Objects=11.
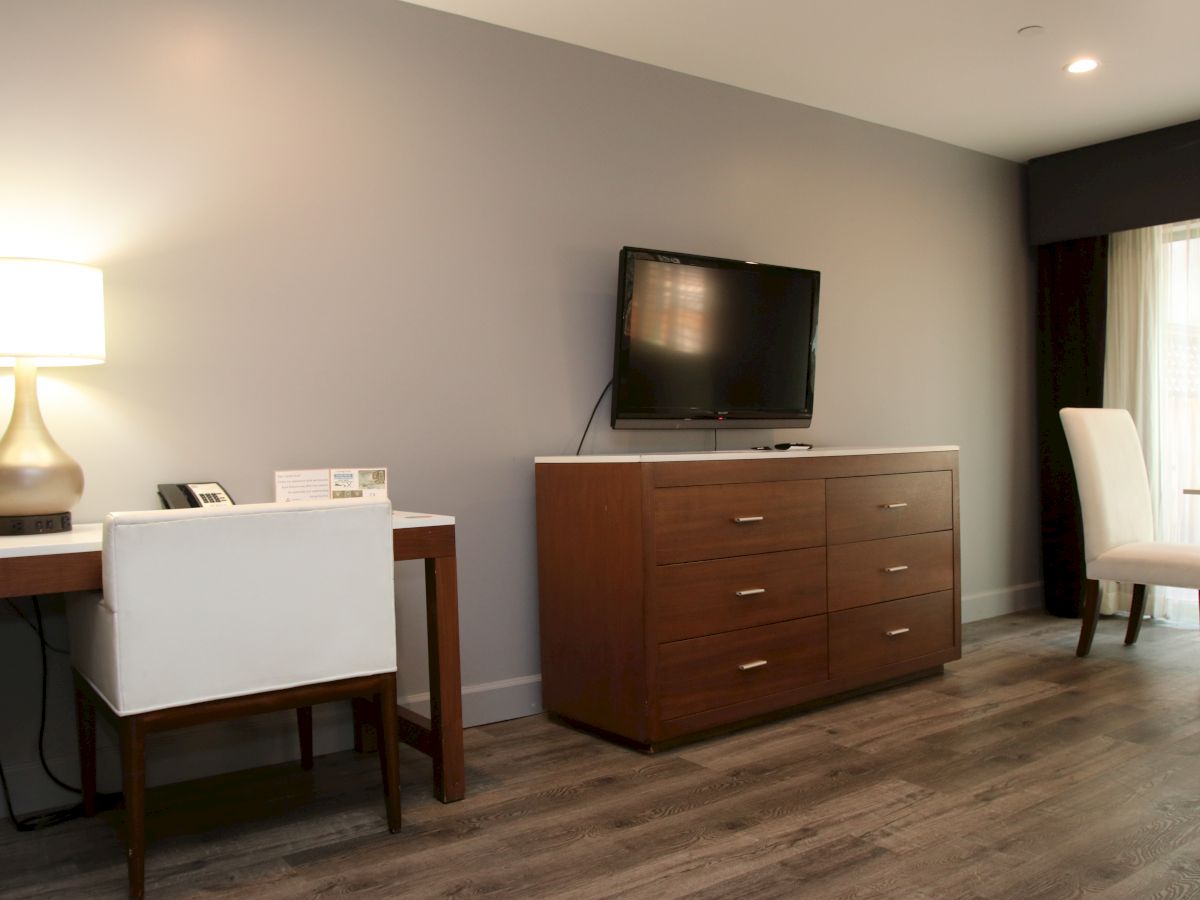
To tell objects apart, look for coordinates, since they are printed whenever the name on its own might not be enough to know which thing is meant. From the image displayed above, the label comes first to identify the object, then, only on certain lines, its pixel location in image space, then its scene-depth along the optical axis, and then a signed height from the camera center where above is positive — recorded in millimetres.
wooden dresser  2867 -536
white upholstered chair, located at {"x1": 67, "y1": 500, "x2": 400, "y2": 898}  1967 -417
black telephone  2535 -184
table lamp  2188 +170
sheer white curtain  4691 +237
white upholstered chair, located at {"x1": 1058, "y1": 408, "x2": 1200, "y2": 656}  3789 -393
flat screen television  3352 +272
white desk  2455 -545
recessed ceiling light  3746 +1339
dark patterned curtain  4906 +201
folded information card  2715 -174
